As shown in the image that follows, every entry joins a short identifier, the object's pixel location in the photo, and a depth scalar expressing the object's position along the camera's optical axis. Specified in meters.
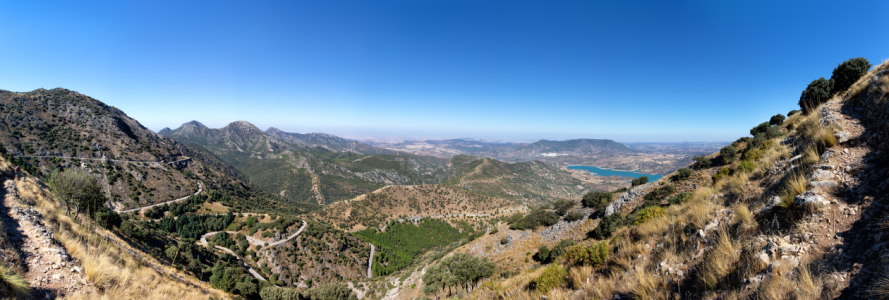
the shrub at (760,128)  24.36
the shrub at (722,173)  15.62
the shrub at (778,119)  24.92
